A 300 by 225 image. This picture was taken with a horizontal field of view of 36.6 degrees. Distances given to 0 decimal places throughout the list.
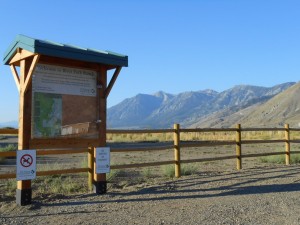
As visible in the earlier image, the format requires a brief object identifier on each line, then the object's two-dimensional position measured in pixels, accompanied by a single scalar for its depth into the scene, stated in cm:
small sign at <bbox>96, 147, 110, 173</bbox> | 1134
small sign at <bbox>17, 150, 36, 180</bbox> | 986
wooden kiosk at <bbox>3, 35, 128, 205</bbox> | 1002
